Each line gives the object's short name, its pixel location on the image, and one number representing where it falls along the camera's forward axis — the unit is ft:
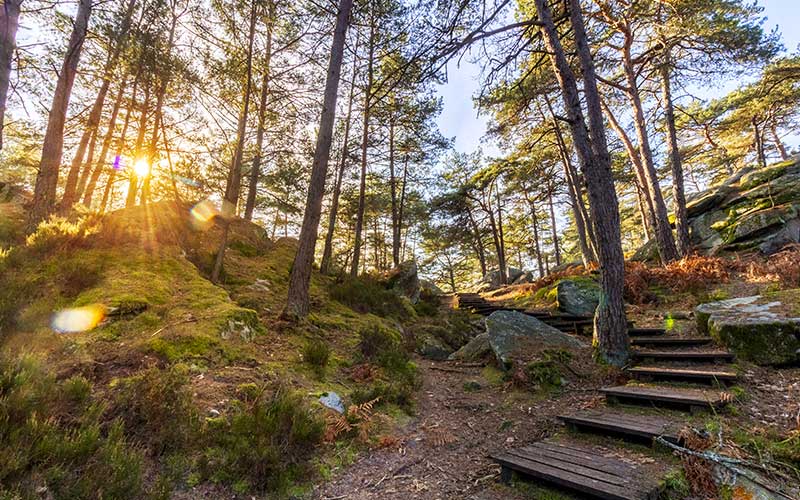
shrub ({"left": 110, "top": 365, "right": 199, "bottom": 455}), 9.03
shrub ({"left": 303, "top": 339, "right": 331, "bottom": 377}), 15.86
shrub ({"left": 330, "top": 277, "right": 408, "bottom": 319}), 29.81
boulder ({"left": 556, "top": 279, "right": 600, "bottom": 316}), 29.53
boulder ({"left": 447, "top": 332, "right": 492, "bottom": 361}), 22.00
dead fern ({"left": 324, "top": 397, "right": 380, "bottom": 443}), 11.59
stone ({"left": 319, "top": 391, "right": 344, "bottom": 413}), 13.04
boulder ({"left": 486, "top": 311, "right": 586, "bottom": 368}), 19.06
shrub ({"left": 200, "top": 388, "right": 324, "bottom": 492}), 8.79
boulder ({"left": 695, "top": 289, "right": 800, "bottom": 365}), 13.01
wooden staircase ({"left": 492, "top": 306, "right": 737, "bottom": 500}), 7.80
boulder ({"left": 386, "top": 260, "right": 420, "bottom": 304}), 42.68
